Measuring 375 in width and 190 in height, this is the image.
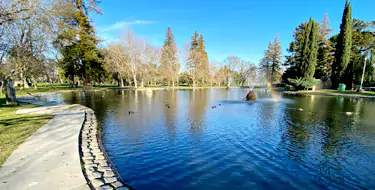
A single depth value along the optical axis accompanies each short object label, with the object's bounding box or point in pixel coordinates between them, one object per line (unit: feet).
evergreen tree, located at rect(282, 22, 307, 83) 133.62
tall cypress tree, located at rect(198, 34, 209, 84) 178.50
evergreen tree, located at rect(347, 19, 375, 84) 99.14
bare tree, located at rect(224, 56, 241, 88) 235.38
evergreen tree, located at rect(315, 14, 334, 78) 125.69
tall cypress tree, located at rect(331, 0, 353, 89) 101.50
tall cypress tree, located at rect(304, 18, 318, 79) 109.50
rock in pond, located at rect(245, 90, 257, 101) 66.64
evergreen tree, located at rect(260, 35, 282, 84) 174.63
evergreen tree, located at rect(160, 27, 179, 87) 153.58
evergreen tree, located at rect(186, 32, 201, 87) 162.00
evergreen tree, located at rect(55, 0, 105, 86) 109.59
